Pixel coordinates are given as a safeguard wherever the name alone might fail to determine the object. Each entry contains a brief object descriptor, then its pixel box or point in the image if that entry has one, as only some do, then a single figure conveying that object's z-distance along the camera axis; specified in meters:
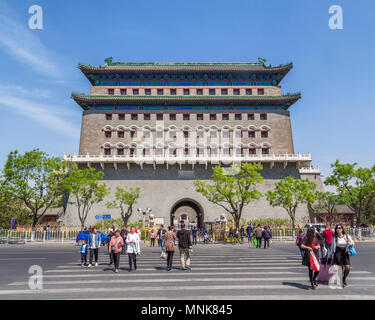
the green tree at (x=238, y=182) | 30.30
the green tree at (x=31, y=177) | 31.28
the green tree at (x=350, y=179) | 31.72
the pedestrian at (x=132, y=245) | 10.80
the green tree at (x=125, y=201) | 37.06
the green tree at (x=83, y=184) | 32.03
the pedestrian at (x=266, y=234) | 20.09
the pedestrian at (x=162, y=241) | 15.18
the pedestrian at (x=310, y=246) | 7.73
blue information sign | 28.85
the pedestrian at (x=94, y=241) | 12.04
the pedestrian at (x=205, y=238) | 26.32
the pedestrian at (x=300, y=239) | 12.33
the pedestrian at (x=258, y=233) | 20.59
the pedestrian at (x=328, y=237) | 9.40
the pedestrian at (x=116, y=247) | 10.60
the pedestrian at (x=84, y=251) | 12.07
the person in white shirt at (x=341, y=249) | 7.94
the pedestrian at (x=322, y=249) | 8.81
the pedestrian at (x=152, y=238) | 22.89
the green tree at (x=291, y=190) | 32.69
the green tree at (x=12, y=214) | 38.97
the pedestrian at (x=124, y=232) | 15.98
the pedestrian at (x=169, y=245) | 10.74
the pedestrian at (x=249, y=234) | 27.38
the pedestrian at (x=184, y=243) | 10.91
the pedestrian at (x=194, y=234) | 24.81
